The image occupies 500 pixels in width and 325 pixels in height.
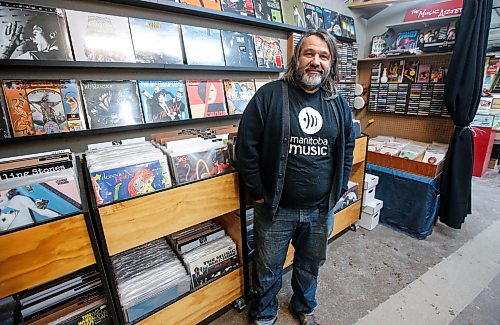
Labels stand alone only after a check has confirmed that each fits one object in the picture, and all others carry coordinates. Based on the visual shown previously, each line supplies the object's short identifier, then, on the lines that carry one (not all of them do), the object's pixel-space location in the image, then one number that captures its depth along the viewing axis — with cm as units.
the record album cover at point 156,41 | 139
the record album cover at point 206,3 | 151
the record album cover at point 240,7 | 167
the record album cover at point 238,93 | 182
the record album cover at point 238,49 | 174
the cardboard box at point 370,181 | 232
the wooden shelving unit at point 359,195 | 211
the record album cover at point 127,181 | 96
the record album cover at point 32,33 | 106
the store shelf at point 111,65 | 110
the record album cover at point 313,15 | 220
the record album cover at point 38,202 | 79
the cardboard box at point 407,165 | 218
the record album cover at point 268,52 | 192
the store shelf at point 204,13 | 139
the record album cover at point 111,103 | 131
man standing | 115
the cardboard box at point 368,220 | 234
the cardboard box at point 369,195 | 235
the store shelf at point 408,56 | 234
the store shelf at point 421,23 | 227
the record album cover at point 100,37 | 122
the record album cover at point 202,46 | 157
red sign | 223
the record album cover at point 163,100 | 147
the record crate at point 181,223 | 98
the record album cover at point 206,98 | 164
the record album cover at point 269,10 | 184
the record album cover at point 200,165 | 114
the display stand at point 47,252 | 78
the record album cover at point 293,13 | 201
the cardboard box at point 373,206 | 232
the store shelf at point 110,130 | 115
